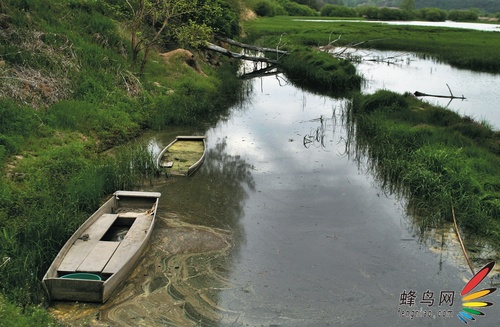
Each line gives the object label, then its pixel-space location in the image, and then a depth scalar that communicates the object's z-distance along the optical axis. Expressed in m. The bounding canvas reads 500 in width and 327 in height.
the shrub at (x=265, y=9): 71.12
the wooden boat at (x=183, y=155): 13.28
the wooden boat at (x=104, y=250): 7.40
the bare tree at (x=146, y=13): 19.32
